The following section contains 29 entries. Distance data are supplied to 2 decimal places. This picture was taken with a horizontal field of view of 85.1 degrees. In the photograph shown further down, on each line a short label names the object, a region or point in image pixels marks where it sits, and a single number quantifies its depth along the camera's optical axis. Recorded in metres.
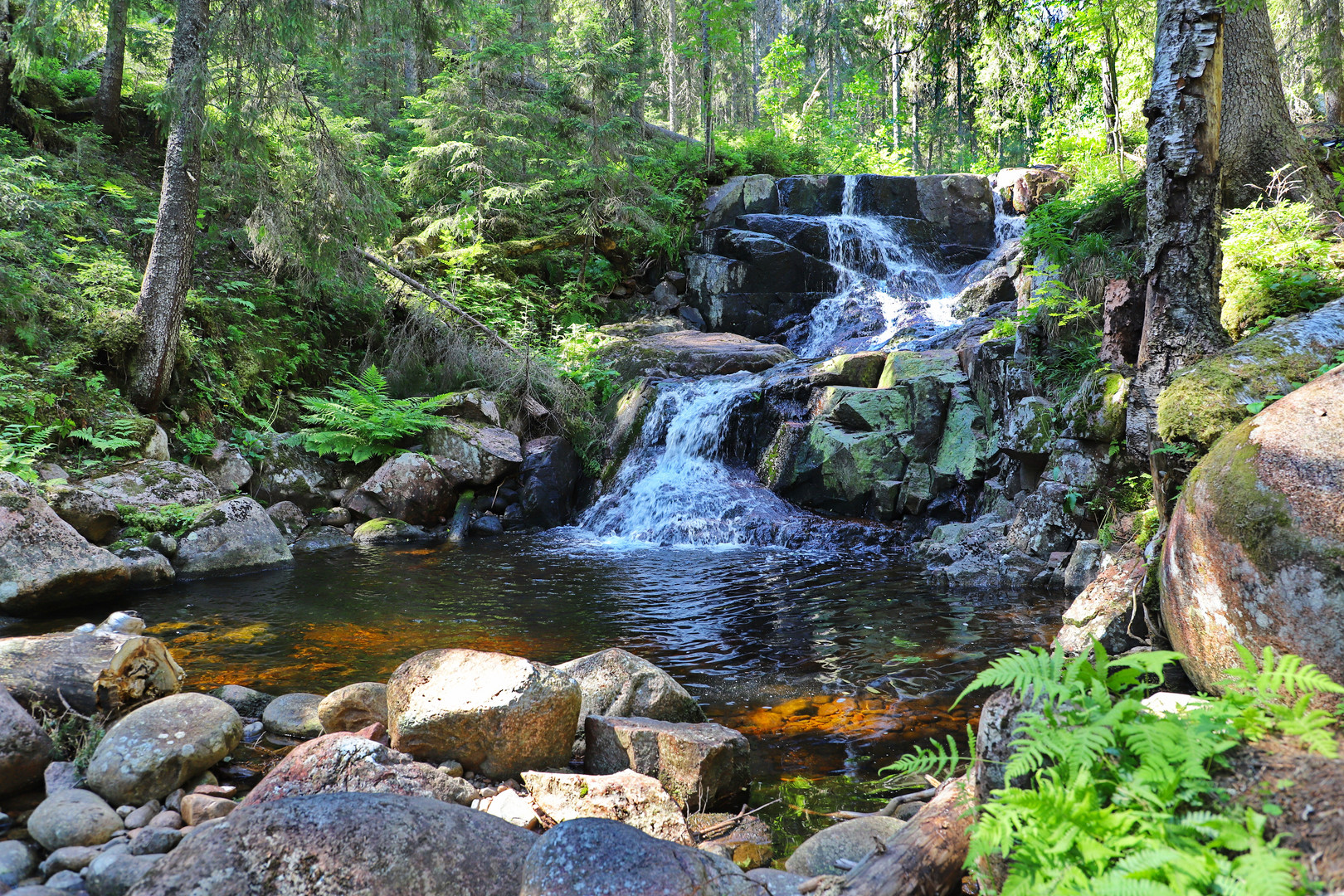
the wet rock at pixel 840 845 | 3.01
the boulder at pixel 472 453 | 11.62
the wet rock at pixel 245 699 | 4.80
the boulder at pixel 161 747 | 3.54
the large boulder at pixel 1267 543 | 2.72
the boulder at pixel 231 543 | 8.45
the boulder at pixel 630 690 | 4.46
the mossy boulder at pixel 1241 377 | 4.59
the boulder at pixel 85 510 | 7.70
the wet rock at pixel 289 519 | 10.34
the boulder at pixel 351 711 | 4.35
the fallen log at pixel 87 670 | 4.15
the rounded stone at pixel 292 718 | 4.47
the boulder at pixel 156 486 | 8.44
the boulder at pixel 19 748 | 3.56
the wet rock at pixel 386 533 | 10.59
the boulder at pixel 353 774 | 3.44
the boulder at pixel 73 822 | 3.18
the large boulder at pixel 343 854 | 2.43
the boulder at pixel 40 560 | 6.57
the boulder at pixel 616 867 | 2.39
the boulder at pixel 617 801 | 3.37
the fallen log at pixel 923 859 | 2.43
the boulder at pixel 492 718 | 3.84
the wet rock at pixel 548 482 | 12.00
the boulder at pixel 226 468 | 10.27
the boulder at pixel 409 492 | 11.13
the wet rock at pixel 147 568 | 7.72
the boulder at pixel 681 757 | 3.69
